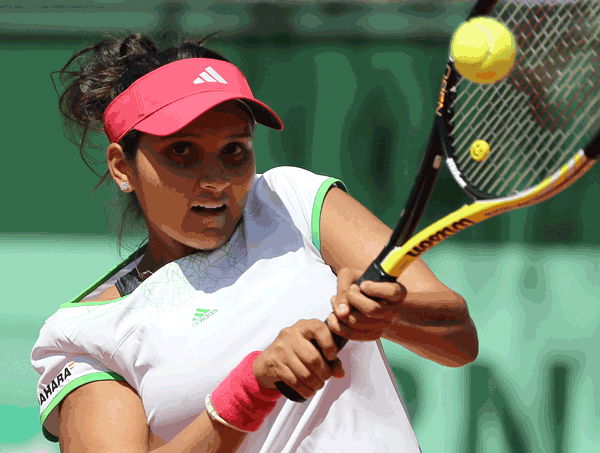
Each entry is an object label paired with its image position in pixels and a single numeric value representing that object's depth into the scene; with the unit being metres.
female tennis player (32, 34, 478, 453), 9.10
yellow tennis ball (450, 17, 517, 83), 8.88
